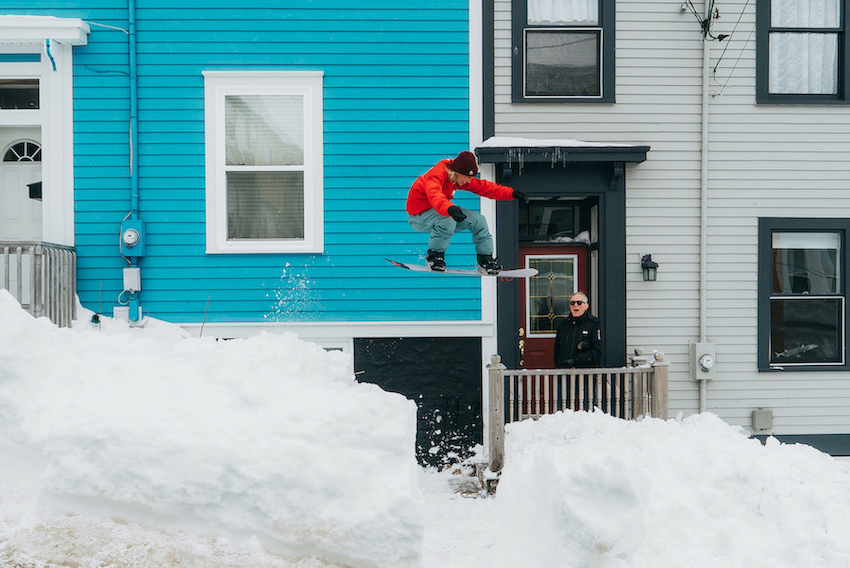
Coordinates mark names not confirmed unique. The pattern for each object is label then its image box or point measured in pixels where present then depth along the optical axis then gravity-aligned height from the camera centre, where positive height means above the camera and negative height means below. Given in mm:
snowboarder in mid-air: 4676 +628
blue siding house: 6141 +1326
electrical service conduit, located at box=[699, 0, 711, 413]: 6344 +863
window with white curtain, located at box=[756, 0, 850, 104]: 6543 +2662
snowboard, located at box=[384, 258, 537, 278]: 5566 +74
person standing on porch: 5895 -641
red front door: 6973 -172
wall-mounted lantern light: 6340 +136
